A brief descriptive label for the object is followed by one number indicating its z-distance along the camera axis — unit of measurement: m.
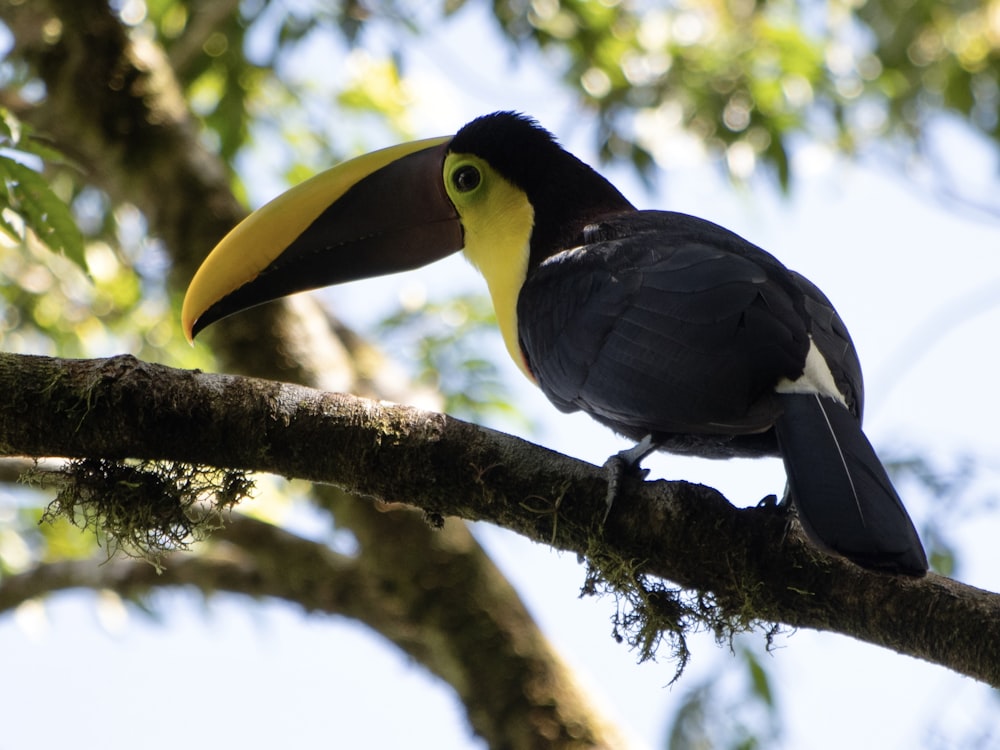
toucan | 5.76
